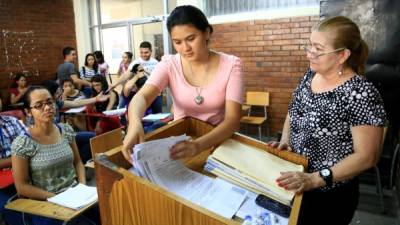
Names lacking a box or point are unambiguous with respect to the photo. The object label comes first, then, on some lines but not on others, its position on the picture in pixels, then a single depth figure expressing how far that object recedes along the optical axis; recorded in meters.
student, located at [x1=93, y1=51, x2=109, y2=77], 6.98
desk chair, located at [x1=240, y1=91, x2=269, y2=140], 4.97
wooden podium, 0.66
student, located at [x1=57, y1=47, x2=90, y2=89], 6.38
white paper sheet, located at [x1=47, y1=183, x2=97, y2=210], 1.64
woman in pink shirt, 1.14
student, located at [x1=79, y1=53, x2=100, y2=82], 6.64
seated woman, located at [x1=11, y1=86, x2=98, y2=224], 1.89
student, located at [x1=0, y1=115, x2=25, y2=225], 2.39
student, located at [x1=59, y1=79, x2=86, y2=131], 4.86
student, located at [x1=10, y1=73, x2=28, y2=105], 6.24
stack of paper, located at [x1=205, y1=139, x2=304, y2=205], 0.87
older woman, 1.00
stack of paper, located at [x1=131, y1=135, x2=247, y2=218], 0.79
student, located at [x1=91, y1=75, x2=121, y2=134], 4.17
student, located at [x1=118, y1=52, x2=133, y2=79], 6.45
